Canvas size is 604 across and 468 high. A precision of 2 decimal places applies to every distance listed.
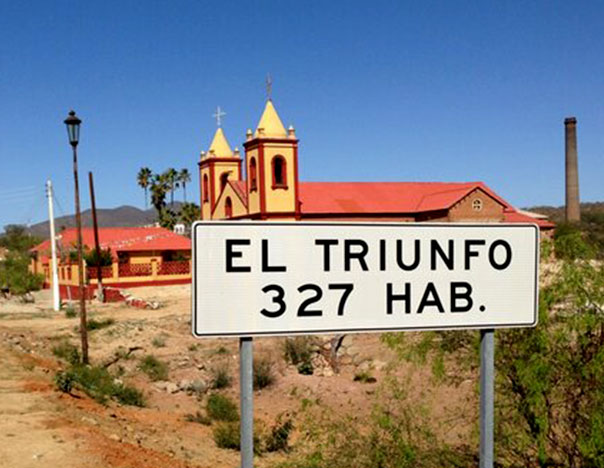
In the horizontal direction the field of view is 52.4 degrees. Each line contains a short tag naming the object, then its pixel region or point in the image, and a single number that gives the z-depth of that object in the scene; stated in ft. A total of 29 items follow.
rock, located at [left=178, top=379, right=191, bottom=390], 58.03
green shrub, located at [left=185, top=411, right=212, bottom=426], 45.24
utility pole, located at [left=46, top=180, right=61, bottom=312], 96.84
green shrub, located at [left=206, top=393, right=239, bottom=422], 46.96
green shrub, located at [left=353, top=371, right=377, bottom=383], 63.05
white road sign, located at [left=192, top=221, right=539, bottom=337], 7.79
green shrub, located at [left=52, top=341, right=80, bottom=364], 57.11
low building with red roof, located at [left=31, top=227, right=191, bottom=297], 120.88
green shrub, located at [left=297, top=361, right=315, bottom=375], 66.85
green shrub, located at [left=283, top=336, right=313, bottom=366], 69.92
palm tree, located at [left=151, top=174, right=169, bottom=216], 218.59
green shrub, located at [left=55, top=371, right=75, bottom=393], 41.14
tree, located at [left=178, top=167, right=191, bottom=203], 225.97
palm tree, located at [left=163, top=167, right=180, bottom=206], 220.02
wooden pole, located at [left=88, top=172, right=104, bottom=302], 101.71
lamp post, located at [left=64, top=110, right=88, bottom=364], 51.78
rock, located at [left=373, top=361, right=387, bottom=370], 66.47
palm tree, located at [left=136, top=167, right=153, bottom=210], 220.84
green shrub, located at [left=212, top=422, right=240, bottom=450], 39.14
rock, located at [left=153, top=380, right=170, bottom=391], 57.36
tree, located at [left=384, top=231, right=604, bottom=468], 23.68
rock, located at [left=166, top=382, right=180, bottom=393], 56.87
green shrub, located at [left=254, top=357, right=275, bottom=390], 60.95
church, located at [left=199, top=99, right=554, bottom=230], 132.16
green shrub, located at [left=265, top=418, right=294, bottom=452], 40.11
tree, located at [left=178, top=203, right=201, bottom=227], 203.92
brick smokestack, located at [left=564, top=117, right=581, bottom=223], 202.69
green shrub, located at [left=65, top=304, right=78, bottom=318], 88.28
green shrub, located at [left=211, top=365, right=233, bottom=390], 58.44
